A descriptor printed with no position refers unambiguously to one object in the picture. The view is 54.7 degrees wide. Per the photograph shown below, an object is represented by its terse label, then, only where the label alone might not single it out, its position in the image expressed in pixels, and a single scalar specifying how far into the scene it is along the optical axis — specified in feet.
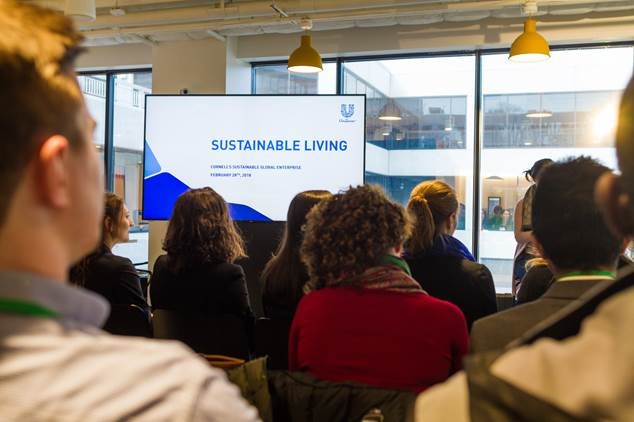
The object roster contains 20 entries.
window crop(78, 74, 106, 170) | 25.39
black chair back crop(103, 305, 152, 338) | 8.92
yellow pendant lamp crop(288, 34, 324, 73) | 16.93
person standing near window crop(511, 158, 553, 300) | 13.12
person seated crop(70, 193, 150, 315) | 9.54
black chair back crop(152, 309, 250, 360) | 8.63
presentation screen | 17.85
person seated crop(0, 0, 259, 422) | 1.68
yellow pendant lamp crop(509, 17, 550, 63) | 15.14
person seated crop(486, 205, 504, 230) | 20.86
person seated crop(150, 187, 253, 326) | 9.40
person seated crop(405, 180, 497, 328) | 8.96
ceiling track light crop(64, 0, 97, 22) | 14.06
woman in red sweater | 6.17
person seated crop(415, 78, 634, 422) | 1.50
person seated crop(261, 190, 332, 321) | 8.70
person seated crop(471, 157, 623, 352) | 5.01
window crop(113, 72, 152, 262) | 25.02
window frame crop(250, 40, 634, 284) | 20.70
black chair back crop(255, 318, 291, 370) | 8.19
